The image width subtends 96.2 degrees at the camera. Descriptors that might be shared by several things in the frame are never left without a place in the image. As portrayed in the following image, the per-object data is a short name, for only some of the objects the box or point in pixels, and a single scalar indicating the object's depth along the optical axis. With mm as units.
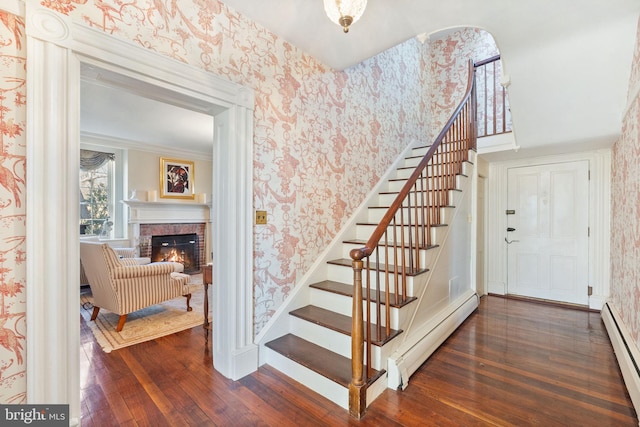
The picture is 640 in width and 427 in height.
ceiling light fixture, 1418
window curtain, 4844
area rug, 2719
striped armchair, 2881
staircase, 1805
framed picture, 5562
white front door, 3664
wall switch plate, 2178
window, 4920
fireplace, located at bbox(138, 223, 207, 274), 5309
